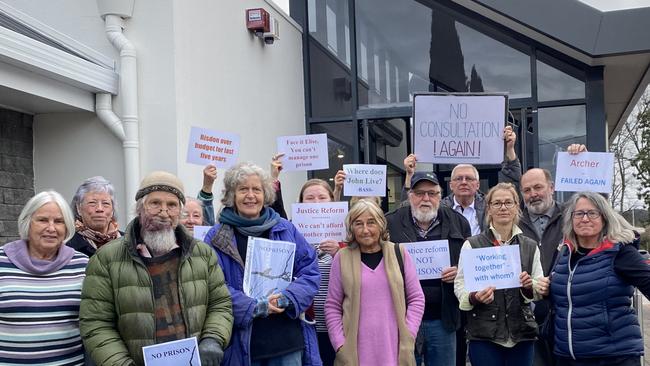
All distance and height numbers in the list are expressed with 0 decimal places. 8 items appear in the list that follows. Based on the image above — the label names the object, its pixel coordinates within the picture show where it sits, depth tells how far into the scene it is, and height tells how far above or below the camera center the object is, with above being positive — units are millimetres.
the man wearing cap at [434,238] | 4332 -396
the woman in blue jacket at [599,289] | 3736 -651
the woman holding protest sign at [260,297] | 3510 -558
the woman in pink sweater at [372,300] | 3906 -724
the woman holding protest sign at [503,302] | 4047 -772
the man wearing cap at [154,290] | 3098 -506
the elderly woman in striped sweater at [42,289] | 3045 -480
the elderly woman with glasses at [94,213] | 3922 -150
